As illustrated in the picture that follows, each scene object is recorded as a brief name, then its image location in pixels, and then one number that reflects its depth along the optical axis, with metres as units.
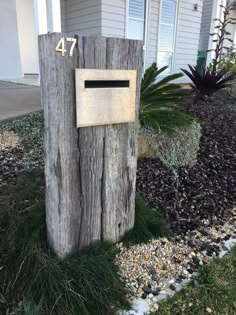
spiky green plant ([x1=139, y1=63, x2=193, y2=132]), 2.81
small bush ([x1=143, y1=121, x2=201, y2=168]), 2.81
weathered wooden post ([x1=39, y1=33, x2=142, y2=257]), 1.27
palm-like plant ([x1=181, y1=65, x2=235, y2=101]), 4.42
